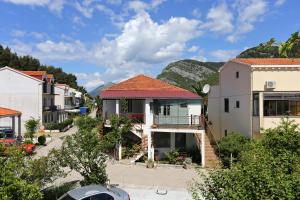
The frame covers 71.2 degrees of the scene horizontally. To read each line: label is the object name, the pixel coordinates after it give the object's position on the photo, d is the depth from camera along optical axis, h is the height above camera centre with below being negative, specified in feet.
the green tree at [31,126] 77.84 -8.60
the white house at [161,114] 57.72 -3.00
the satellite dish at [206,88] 72.89 +5.55
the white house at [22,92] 101.01 +5.58
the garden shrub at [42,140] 76.19 -13.23
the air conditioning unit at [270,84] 50.48 +4.84
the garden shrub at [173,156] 56.22 -14.11
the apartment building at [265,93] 51.20 +2.75
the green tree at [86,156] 35.50 -8.91
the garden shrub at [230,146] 51.88 -10.44
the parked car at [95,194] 28.61 -12.55
